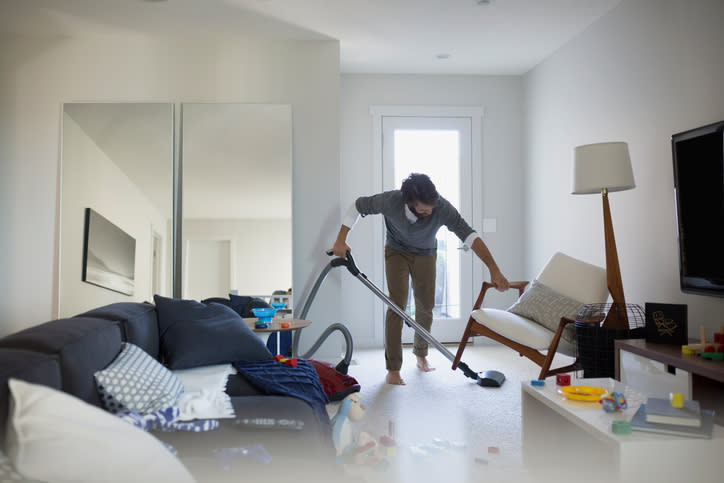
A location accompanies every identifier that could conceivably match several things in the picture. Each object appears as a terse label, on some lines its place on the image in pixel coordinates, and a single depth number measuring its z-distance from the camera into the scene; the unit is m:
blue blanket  2.04
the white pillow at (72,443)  0.97
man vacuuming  3.42
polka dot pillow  1.58
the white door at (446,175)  5.37
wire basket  3.04
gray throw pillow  3.35
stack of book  1.63
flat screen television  2.81
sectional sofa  1.00
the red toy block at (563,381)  2.18
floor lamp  3.21
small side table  3.10
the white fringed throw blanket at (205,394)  1.74
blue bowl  3.29
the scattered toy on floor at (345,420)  2.07
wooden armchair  3.22
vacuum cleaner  3.54
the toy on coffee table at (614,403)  1.85
